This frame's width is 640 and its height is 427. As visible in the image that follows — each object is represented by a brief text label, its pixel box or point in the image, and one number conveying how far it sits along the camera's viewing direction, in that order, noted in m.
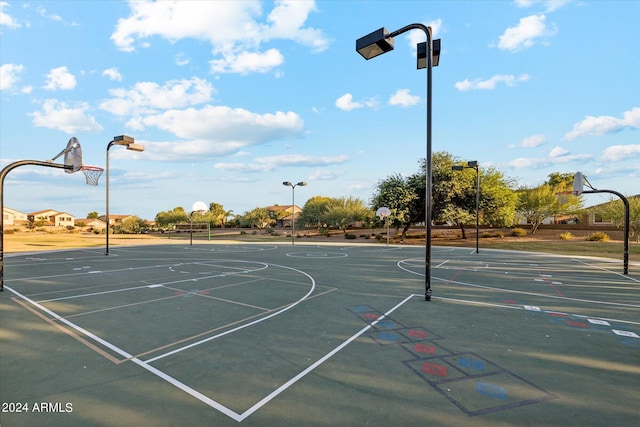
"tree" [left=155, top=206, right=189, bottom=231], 80.81
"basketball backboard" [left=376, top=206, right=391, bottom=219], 35.09
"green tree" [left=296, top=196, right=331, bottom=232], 56.66
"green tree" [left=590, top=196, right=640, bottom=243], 32.31
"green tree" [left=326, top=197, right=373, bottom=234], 52.09
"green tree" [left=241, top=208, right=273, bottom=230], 74.56
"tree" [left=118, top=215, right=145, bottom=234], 79.50
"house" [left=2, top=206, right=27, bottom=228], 73.82
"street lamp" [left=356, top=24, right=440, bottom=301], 8.31
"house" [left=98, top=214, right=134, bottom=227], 133.05
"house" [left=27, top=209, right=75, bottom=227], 100.25
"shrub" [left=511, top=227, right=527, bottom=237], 41.44
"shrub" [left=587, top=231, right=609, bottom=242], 34.41
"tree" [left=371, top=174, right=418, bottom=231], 35.84
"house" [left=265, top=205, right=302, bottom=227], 92.95
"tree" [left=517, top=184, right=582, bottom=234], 41.44
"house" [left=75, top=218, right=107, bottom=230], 103.51
